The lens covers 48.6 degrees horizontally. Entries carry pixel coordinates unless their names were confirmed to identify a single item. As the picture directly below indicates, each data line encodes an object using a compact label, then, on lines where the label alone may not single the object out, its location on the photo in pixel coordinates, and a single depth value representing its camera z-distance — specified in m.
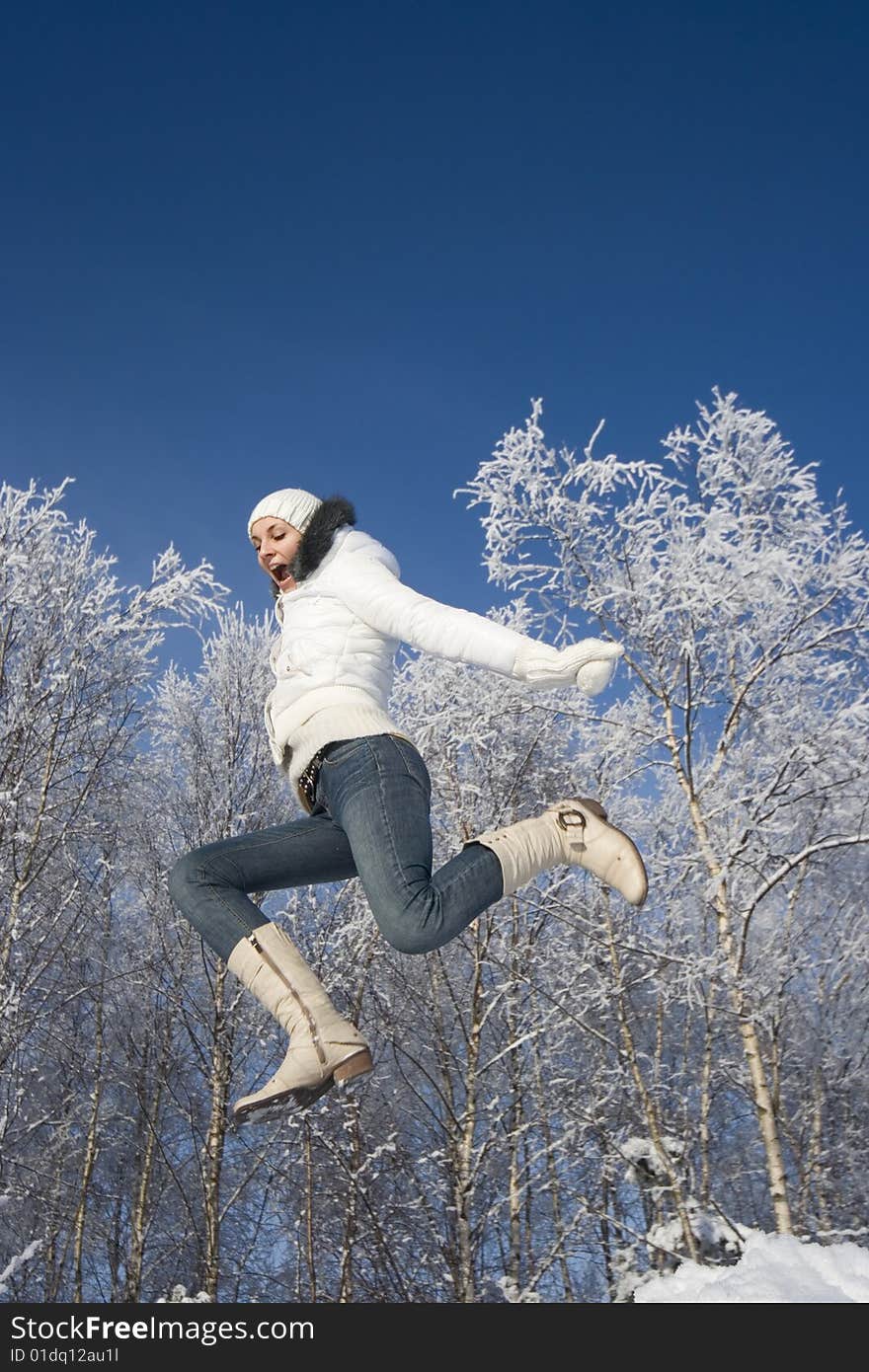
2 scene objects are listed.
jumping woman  1.95
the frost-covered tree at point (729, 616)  5.95
